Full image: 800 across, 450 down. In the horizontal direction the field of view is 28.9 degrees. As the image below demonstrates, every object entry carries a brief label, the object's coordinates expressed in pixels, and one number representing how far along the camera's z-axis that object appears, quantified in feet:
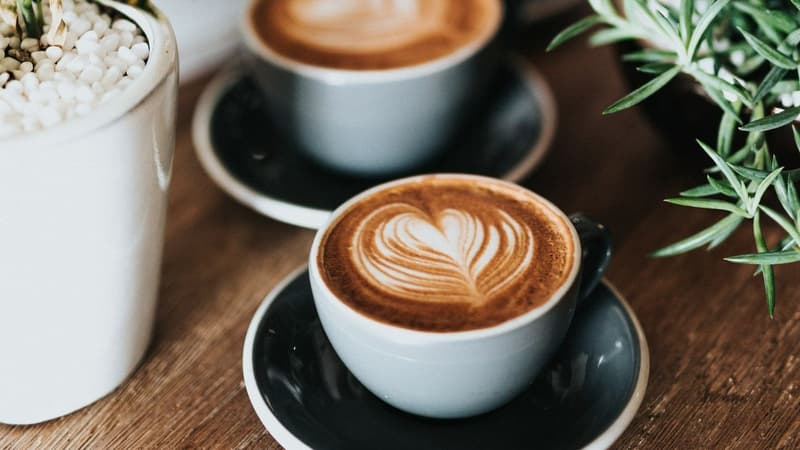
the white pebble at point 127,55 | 1.74
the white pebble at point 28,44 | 1.76
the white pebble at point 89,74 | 1.71
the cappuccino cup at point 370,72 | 2.11
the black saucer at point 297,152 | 2.16
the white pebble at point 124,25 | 1.79
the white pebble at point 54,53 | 1.74
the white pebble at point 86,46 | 1.74
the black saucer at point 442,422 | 1.76
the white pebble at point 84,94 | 1.67
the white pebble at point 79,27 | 1.77
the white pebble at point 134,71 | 1.72
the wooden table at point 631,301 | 1.84
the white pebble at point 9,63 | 1.73
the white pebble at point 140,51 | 1.75
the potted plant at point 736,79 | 1.78
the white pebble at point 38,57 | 1.74
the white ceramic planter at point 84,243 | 1.64
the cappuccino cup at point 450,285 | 1.70
